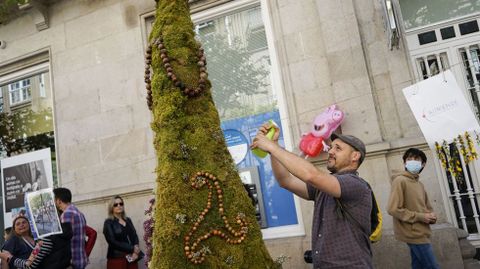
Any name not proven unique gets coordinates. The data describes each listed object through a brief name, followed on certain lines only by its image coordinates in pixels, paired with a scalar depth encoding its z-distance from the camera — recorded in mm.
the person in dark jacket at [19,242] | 4738
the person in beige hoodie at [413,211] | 4453
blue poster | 6289
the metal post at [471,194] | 5559
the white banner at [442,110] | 3975
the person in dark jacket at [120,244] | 5773
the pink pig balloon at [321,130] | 5738
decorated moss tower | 2350
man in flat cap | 2318
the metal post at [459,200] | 5551
